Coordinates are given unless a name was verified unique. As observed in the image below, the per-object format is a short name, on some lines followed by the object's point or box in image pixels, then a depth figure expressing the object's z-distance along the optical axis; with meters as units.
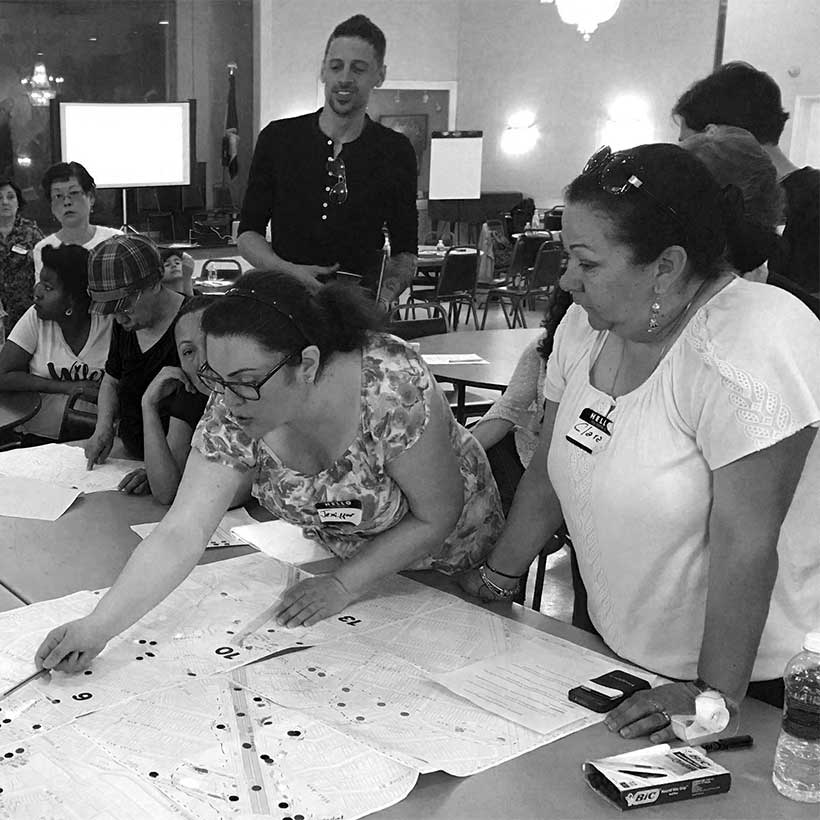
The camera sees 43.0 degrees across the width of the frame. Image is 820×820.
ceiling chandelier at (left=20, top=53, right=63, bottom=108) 8.09
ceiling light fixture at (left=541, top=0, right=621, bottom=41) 8.14
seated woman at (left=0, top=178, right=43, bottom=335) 5.01
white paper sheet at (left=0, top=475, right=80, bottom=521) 2.23
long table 1.18
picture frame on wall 11.02
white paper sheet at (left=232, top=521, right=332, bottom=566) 1.99
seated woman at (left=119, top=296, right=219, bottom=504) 2.34
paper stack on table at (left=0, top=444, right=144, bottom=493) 2.47
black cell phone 1.40
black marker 1.30
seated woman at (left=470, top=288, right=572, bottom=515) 2.69
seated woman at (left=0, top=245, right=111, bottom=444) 3.69
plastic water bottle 1.20
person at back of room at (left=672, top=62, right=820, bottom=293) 2.70
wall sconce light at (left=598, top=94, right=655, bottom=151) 10.81
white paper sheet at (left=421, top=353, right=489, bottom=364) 4.18
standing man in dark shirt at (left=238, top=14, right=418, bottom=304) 3.15
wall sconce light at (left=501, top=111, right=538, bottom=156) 11.80
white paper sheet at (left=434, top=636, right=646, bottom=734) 1.39
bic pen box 1.18
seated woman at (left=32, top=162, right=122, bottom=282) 4.50
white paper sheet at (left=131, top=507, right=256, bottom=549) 2.07
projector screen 7.67
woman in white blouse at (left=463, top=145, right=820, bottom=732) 1.35
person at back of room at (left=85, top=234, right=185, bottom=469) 2.67
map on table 1.20
